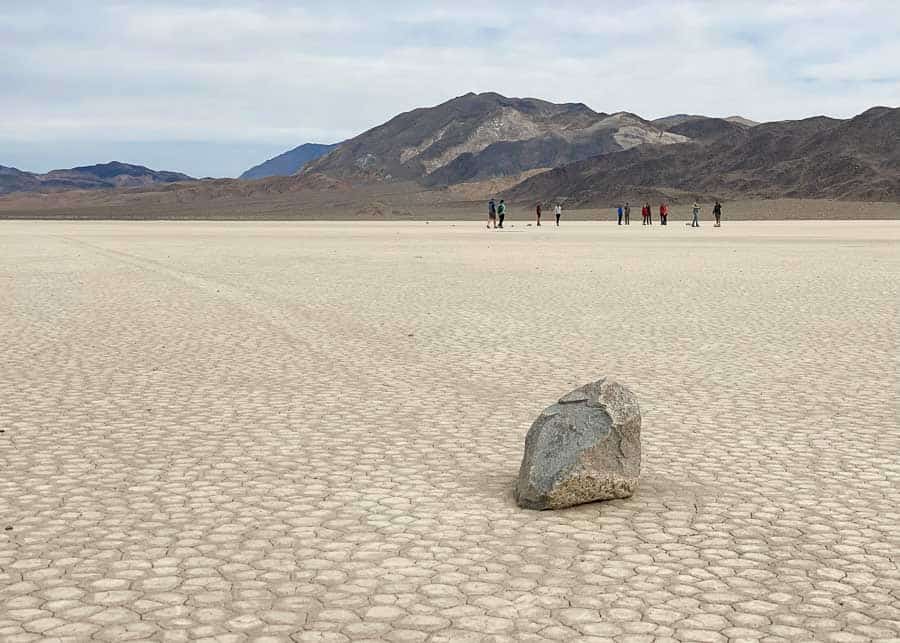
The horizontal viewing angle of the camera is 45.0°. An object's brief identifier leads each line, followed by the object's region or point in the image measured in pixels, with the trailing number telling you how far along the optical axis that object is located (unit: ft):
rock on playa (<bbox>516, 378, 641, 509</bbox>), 17.80
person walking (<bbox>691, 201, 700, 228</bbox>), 191.90
